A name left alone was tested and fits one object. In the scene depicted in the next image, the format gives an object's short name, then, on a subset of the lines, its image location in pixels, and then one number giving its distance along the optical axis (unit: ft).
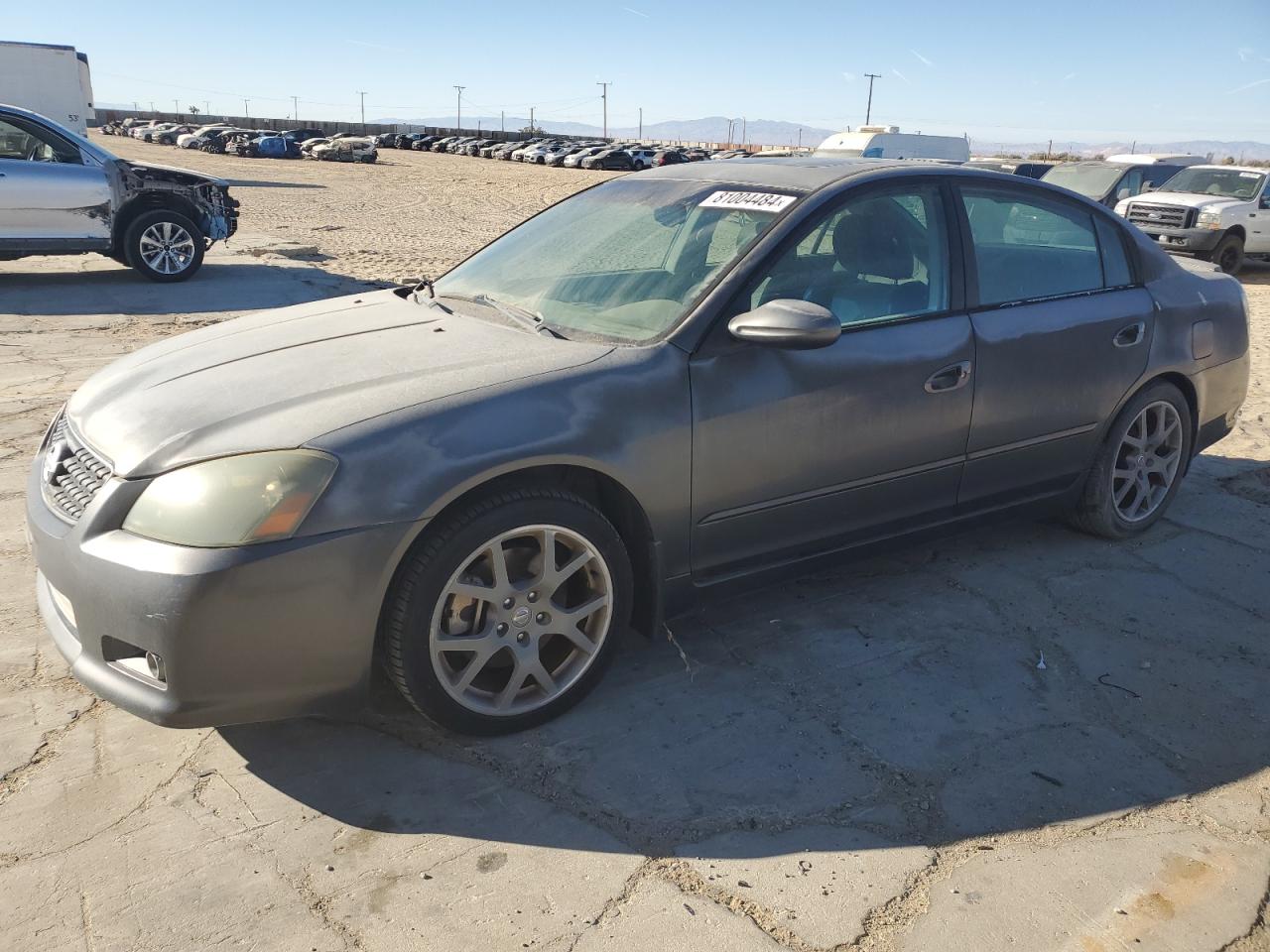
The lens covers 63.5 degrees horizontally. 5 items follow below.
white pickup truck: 51.44
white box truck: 79.71
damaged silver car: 32.68
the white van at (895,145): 62.34
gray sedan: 8.26
